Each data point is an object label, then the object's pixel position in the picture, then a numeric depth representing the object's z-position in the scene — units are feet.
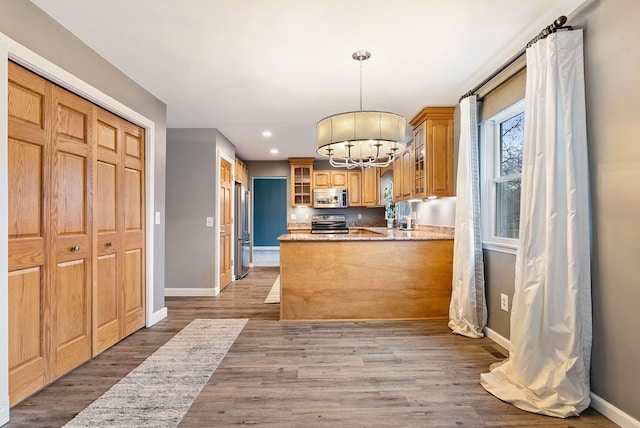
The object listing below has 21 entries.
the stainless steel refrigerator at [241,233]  18.51
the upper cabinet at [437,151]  12.03
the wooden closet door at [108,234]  8.41
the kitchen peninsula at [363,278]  11.18
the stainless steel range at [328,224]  22.44
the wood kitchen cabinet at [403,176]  14.40
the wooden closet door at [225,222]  16.14
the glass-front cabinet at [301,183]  22.18
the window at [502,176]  9.09
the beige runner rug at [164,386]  5.82
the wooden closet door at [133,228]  9.66
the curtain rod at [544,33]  6.29
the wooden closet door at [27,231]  6.05
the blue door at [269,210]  33.04
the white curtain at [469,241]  9.86
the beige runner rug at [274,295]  14.01
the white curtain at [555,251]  6.04
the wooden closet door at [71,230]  7.09
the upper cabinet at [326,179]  22.43
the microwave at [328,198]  22.26
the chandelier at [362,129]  8.02
